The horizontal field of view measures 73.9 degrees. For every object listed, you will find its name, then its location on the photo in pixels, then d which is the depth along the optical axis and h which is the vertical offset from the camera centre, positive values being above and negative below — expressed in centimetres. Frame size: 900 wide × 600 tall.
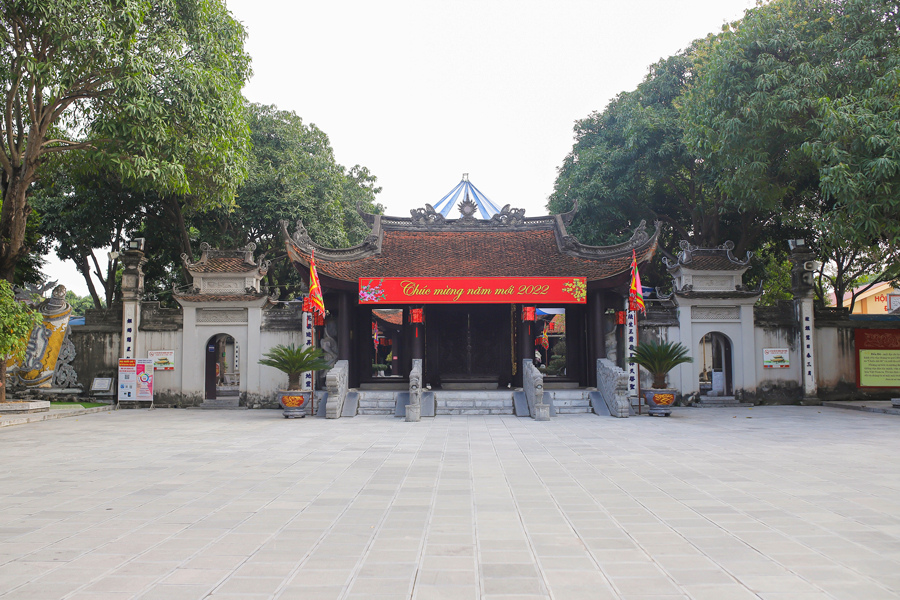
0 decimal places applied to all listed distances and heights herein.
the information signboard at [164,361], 1766 -56
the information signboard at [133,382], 1731 -116
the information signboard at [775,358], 1784 -65
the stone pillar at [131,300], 1761 +124
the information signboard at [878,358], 1797 -68
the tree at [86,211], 2016 +455
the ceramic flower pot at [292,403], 1484 -155
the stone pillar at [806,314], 1770 +67
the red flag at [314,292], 1559 +126
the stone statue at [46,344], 1673 -3
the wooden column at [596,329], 1689 +25
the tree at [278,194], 2156 +543
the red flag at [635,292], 1585 +122
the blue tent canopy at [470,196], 2514 +595
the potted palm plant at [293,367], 1489 -66
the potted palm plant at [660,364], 1460 -66
